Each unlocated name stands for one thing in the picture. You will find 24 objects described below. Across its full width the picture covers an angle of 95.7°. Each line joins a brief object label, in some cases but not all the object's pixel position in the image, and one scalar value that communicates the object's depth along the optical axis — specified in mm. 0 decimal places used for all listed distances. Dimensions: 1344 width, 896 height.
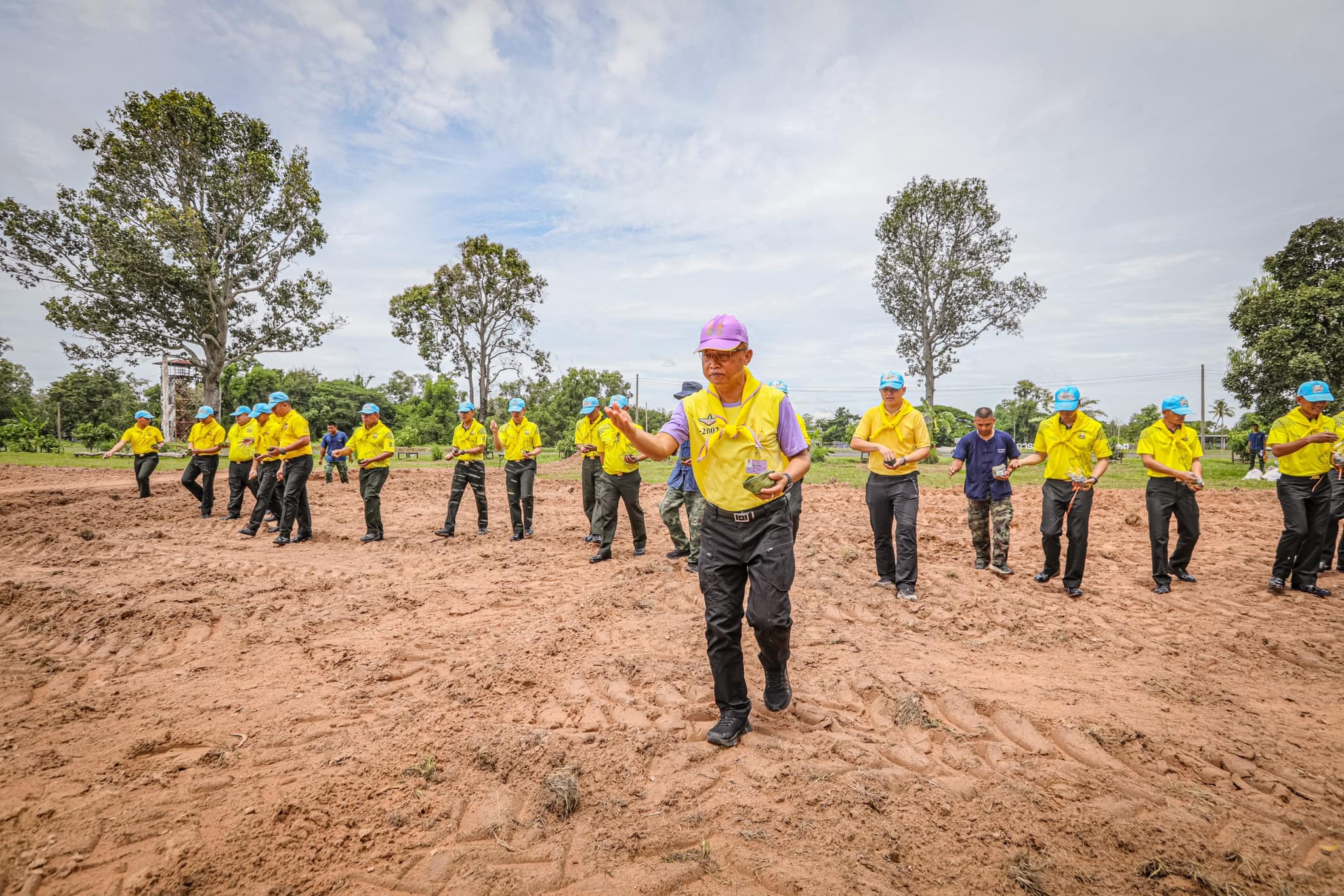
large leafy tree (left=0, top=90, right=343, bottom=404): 22625
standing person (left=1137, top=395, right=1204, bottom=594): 6332
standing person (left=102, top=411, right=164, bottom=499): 12328
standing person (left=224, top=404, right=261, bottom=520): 10688
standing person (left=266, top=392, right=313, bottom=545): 8992
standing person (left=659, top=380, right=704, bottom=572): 6879
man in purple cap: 3283
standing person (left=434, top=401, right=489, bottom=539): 9344
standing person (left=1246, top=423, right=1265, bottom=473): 19453
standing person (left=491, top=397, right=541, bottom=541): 9203
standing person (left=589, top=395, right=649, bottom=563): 7820
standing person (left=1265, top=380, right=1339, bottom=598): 6188
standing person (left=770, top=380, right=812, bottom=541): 6191
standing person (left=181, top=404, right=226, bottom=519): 11086
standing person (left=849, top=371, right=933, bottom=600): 6105
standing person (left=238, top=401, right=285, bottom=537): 9297
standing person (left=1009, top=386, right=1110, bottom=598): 6281
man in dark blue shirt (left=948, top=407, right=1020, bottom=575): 6906
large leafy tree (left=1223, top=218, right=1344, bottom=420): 18109
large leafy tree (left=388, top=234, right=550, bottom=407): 31422
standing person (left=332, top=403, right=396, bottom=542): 9172
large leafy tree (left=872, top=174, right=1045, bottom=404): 32188
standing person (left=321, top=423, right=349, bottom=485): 16047
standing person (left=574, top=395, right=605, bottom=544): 8531
